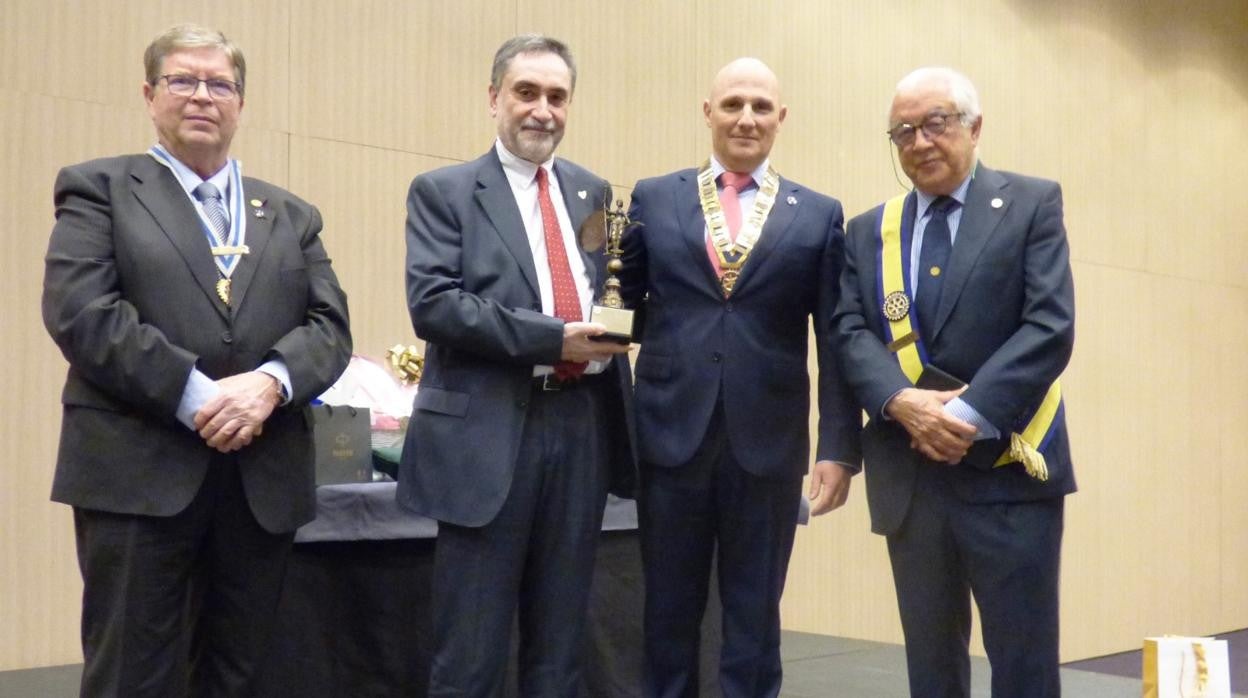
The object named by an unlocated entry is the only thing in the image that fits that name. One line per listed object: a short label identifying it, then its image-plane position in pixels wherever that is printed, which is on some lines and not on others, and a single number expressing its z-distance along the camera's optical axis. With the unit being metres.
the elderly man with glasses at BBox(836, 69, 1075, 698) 2.65
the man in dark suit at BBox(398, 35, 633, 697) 2.60
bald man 2.79
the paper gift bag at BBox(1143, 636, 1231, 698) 3.28
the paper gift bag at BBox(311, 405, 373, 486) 3.31
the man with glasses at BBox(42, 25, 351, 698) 2.42
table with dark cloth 3.11
